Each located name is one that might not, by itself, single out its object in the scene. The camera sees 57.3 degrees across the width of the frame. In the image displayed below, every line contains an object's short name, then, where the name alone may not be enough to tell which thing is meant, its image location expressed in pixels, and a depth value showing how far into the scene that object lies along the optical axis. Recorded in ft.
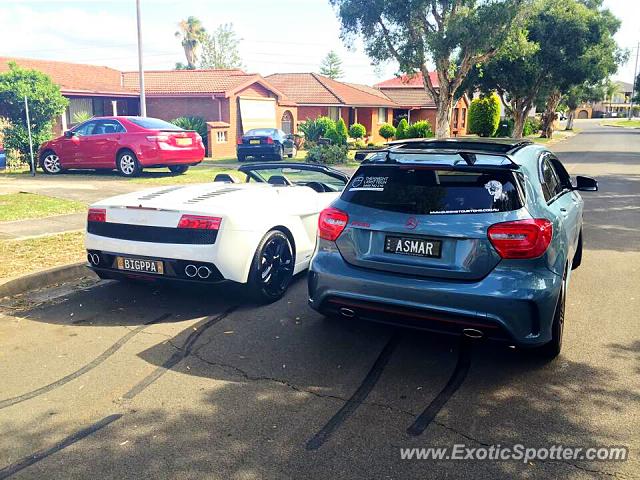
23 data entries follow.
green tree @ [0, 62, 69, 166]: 59.36
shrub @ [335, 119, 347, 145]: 95.91
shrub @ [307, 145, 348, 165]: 74.90
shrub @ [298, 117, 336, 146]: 98.58
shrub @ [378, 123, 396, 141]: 130.21
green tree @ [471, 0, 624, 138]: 113.19
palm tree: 255.50
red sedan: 51.55
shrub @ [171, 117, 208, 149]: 83.30
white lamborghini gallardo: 16.65
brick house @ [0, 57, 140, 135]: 87.25
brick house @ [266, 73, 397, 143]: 127.03
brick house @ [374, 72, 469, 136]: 158.20
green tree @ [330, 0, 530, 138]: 76.69
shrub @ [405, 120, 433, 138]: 121.90
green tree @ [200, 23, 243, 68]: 290.35
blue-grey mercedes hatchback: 12.59
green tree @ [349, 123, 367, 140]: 121.08
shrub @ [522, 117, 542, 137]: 194.39
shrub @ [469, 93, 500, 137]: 145.48
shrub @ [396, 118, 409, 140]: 123.03
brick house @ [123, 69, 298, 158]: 90.48
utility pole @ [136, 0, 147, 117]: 75.05
